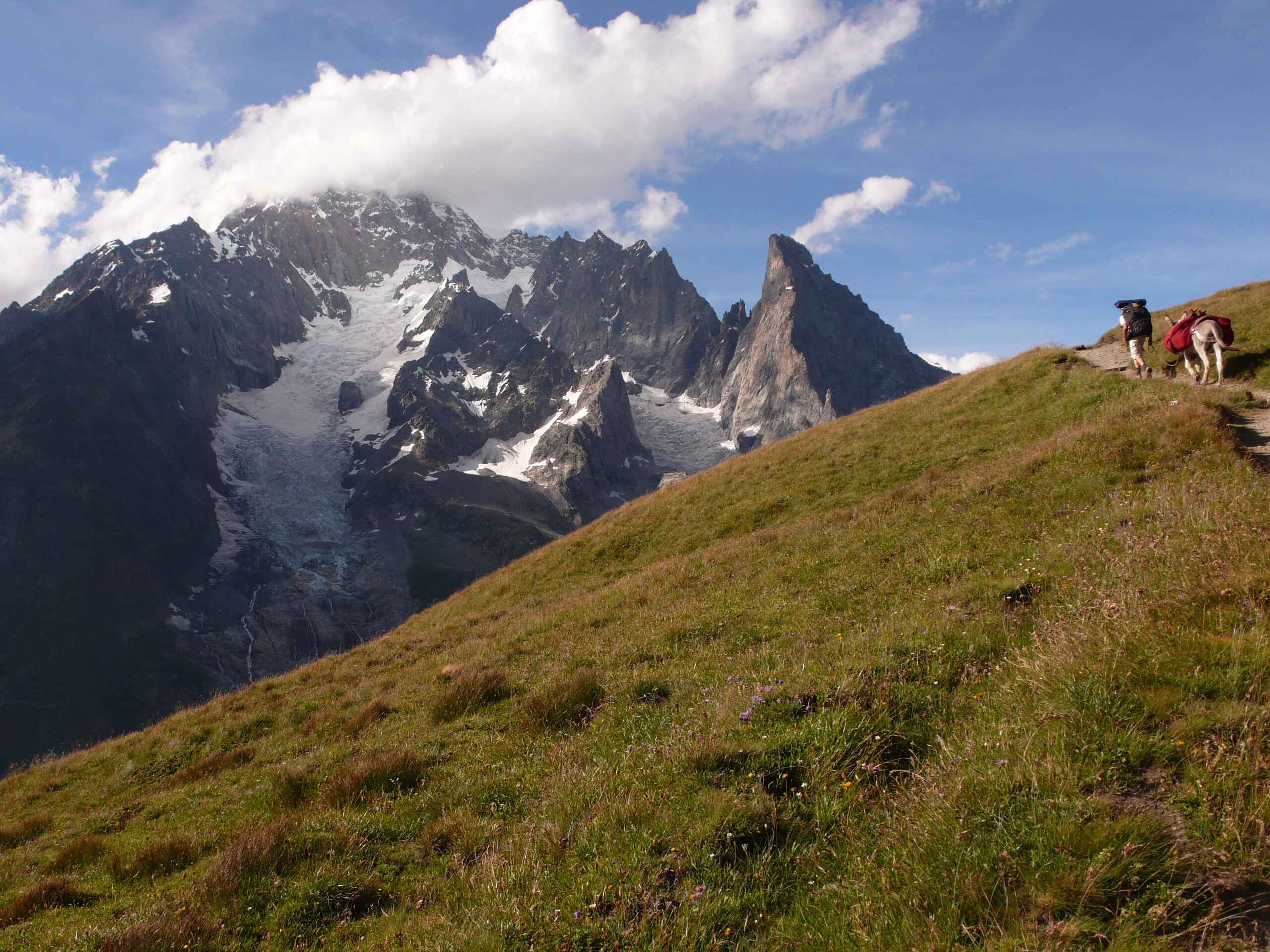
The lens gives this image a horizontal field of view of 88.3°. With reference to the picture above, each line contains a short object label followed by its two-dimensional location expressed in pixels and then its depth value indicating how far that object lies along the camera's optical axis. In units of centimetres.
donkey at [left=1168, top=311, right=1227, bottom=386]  2067
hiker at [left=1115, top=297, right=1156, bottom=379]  2327
